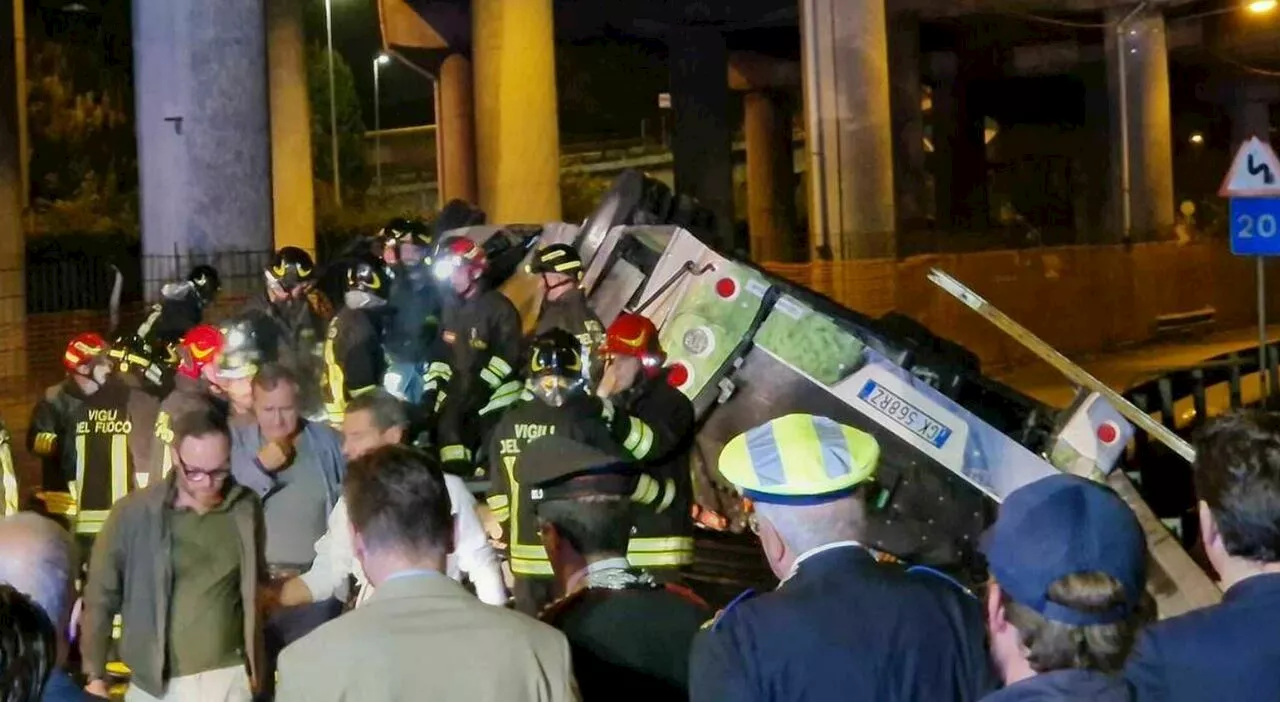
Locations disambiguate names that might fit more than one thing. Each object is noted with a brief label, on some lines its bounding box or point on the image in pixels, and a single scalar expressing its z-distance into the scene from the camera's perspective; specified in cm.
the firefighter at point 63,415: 870
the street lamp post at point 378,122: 6037
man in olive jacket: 559
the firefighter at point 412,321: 998
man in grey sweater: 662
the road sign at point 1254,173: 1259
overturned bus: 872
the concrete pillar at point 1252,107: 4994
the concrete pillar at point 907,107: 3606
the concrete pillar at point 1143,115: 3562
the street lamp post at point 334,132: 4550
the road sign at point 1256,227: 1272
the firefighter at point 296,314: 1003
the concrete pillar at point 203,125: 1456
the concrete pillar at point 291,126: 2844
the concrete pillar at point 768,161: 4709
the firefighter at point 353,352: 959
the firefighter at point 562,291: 941
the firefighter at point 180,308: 1006
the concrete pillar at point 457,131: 3762
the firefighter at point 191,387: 666
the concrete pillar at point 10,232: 1446
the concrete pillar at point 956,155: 4603
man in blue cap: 304
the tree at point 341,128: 5178
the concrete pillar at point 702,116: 4097
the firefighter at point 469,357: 945
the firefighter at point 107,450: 830
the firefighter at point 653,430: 691
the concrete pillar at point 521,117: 2547
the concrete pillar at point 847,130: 2578
